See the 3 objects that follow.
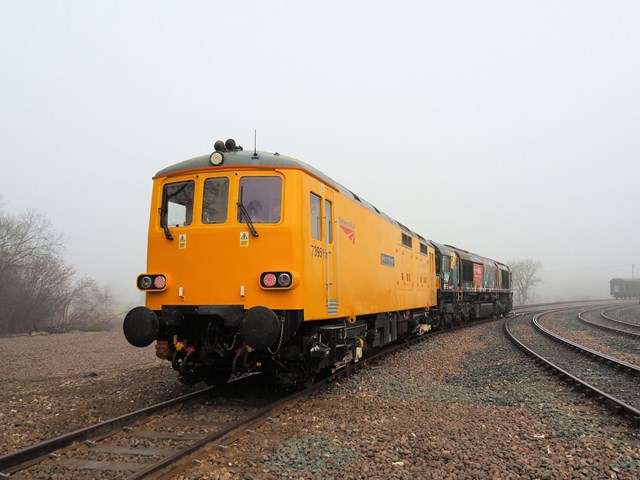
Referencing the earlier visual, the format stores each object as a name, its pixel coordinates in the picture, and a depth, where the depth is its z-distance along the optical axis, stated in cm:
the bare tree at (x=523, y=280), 8118
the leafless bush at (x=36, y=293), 2331
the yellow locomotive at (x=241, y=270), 631
